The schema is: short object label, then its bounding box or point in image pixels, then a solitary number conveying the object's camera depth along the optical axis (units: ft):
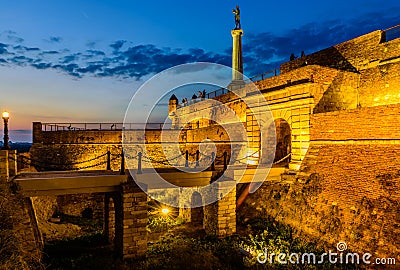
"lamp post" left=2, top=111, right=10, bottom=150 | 32.53
